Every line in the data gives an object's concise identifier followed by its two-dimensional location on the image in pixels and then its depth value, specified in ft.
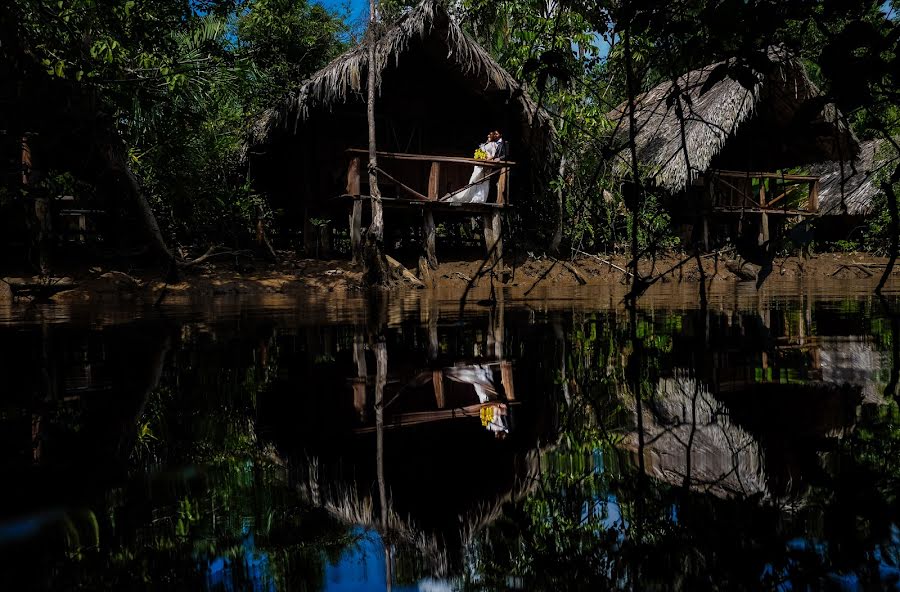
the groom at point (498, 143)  33.40
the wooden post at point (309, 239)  36.35
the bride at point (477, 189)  33.71
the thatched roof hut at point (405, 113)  28.96
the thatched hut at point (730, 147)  35.50
